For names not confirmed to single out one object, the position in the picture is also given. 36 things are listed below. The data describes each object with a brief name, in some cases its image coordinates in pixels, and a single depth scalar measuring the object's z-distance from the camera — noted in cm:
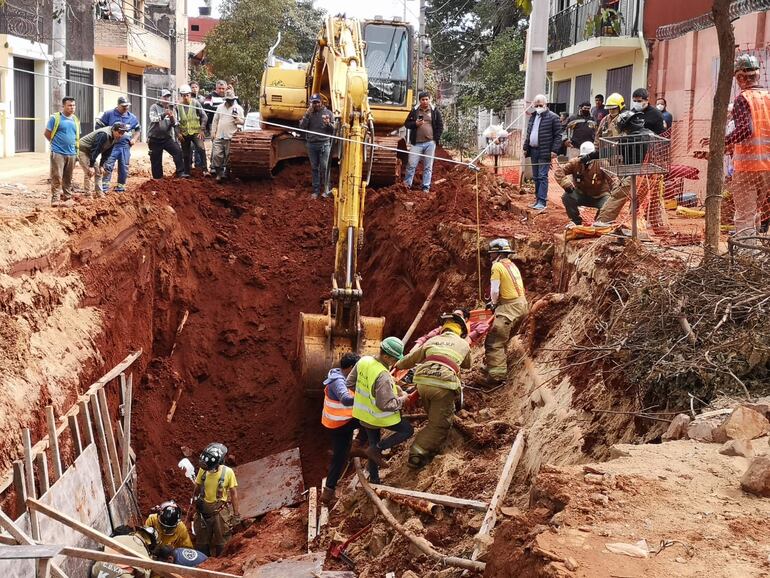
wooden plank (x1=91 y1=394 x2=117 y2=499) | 1055
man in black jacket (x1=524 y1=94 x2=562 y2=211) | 1505
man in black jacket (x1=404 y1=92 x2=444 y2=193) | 1719
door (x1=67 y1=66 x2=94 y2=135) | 3173
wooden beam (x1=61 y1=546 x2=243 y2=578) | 766
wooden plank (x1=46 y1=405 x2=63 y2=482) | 897
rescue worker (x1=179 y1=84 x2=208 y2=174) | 1831
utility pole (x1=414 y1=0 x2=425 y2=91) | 1928
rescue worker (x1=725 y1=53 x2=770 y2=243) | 959
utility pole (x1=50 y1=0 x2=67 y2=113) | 2244
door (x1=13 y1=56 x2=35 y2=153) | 2667
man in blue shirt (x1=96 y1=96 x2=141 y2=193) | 1645
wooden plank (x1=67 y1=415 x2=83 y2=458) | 991
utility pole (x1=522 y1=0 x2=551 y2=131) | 1920
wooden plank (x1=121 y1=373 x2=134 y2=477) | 1157
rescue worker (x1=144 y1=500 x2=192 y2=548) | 980
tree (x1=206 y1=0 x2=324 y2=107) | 4025
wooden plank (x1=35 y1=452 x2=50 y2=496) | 891
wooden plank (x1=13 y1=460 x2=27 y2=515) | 841
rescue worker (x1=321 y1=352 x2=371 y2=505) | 992
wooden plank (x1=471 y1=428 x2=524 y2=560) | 690
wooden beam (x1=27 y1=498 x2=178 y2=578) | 825
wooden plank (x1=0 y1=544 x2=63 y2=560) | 628
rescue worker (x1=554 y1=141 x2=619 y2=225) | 1181
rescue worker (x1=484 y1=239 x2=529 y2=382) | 1048
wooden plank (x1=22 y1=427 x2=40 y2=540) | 841
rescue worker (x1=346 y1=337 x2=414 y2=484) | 946
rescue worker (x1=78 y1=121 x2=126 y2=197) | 1616
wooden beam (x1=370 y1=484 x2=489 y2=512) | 772
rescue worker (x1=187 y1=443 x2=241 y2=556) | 1036
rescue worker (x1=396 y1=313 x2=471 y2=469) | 938
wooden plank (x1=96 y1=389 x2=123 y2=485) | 1081
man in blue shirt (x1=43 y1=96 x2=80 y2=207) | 1529
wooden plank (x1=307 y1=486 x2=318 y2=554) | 914
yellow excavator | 1158
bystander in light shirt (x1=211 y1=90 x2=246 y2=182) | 1823
